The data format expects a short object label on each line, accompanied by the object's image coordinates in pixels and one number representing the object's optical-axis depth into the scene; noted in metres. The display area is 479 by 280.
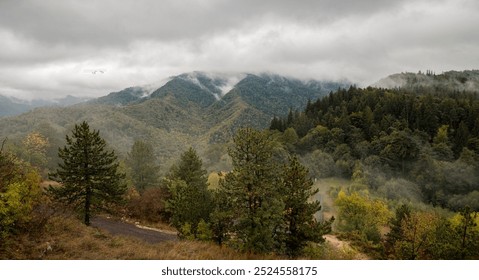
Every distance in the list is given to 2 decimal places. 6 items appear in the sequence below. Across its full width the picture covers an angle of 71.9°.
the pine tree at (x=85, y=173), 25.23
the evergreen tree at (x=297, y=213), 18.88
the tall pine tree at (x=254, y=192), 16.22
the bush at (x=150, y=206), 40.03
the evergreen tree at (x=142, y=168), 55.03
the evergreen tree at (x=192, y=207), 21.42
